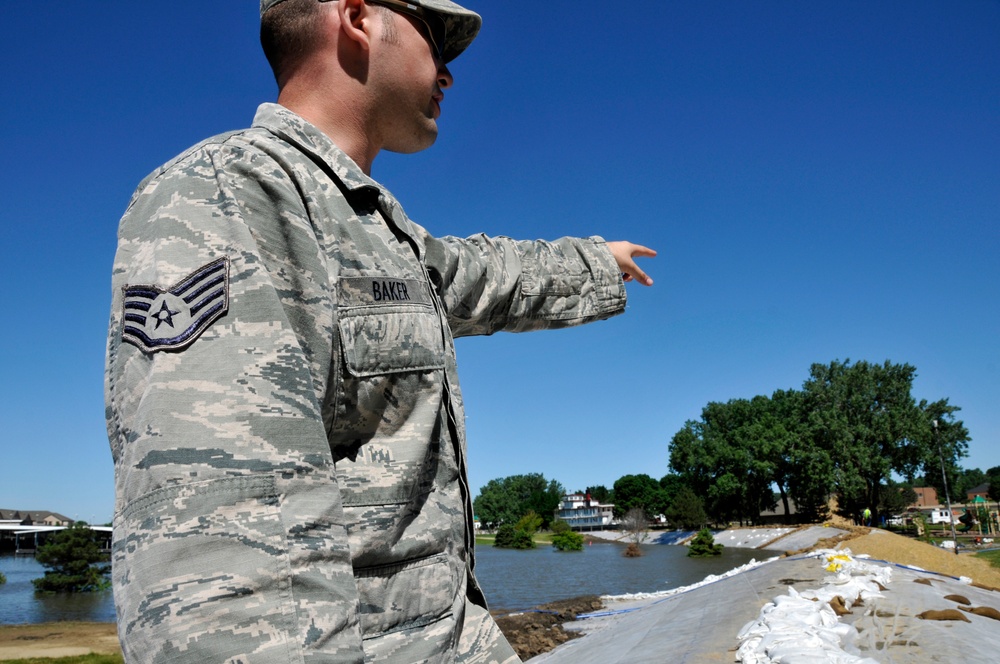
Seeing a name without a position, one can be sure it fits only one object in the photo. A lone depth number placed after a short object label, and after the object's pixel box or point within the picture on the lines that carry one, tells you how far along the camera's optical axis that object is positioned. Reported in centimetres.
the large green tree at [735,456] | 5150
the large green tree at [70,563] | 2852
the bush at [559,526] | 6600
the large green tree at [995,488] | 7978
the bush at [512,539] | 5281
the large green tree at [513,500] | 8675
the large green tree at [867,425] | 4500
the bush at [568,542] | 4882
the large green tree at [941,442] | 4447
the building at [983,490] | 8019
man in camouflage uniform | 81
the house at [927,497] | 9954
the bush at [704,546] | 3453
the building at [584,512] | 9688
